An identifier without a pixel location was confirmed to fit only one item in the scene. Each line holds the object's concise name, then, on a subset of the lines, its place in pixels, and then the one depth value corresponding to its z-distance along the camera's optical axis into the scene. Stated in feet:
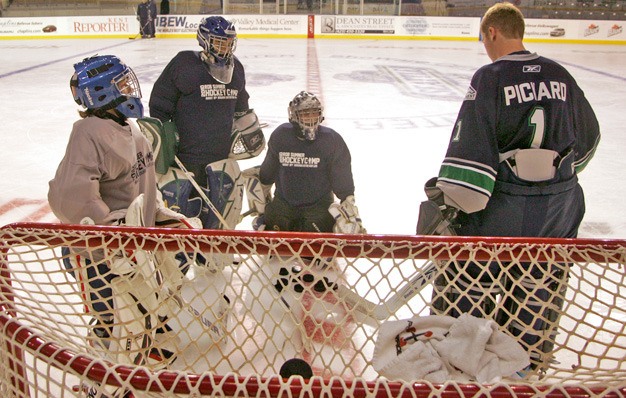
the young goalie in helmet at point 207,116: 8.66
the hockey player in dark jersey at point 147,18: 44.50
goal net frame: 2.56
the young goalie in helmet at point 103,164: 4.94
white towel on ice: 3.44
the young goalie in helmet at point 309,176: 8.93
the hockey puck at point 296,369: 4.02
